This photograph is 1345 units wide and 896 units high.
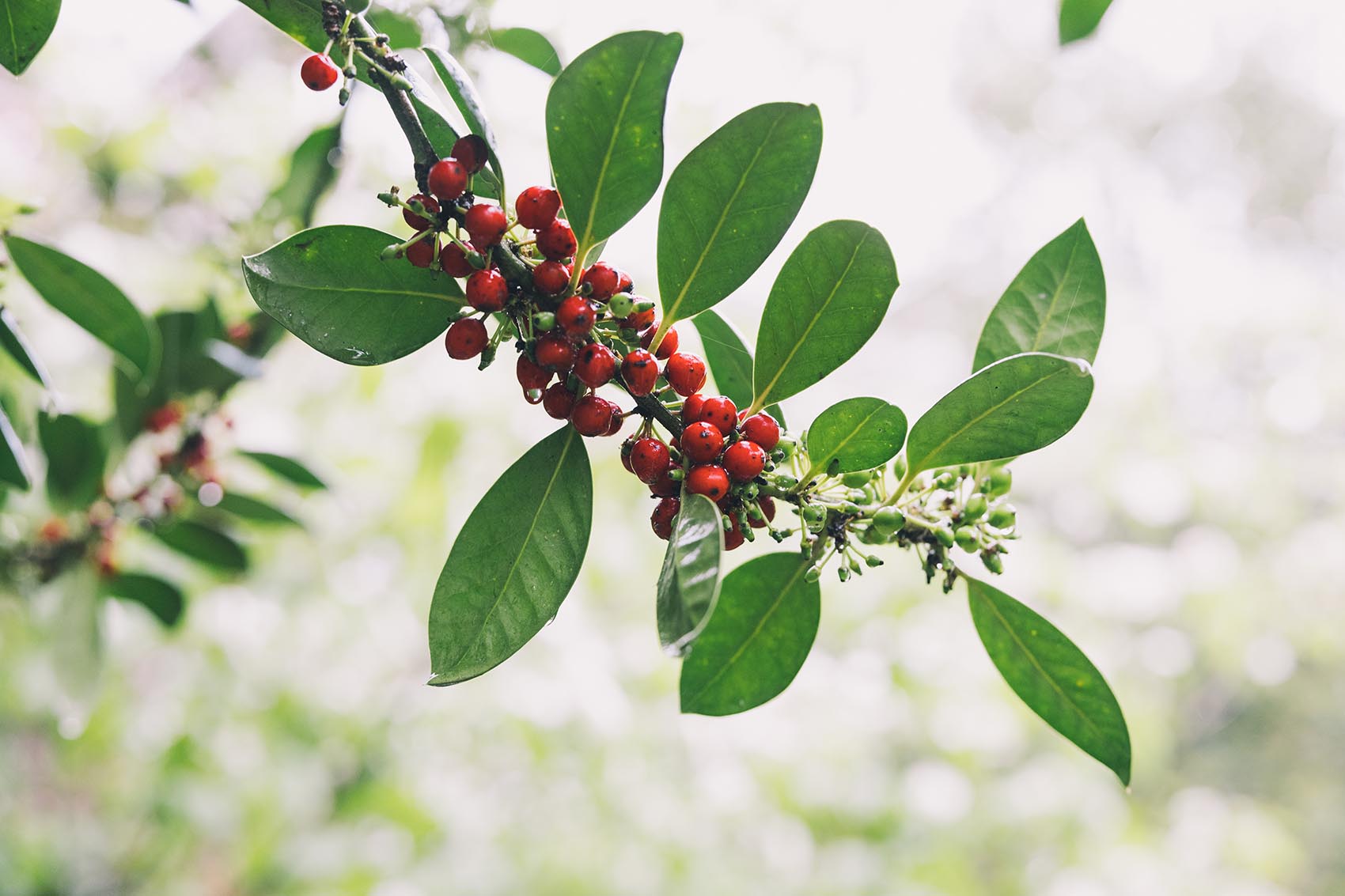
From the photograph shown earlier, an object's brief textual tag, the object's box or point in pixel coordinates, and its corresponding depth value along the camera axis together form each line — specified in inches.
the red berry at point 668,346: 18.0
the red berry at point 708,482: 17.1
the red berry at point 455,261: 17.2
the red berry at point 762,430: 17.8
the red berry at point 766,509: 17.9
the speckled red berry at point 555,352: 17.1
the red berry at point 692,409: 17.5
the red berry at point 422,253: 17.1
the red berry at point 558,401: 17.6
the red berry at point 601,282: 17.4
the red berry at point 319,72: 17.5
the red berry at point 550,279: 17.2
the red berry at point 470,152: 16.7
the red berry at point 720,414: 17.4
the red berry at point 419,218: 16.8
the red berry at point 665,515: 17.7
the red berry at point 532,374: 17.3
